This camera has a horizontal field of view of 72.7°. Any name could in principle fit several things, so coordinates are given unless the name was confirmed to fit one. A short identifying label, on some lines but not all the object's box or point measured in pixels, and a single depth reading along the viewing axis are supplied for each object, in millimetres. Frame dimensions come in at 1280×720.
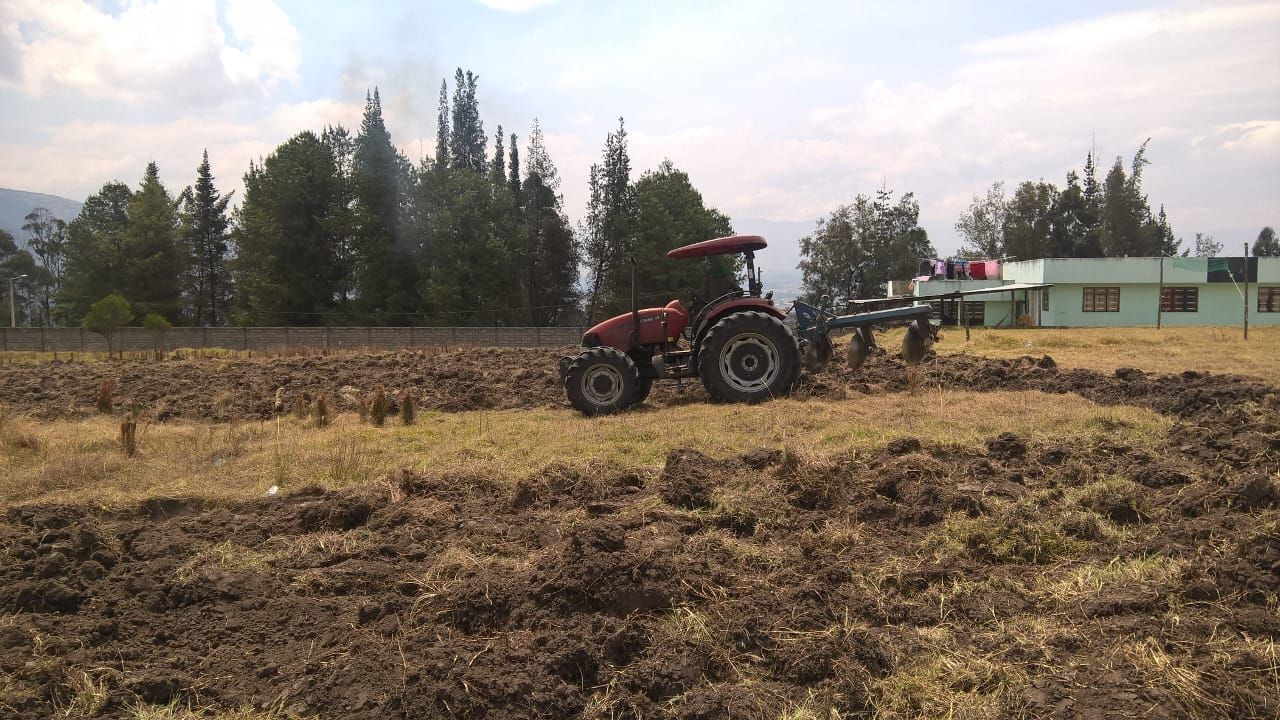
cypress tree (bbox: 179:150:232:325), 59719
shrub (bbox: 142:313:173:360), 34312
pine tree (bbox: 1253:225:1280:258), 115812
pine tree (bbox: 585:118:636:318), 52750
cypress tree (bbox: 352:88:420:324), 49000
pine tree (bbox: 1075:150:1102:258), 70812
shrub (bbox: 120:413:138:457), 9250
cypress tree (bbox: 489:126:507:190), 56969
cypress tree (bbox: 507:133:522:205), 57594
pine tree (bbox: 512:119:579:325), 52875
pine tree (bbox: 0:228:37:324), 82438
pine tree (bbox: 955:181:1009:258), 80688
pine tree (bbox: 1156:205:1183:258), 82312
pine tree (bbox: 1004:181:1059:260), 73938
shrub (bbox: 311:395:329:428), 11398
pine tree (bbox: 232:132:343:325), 48719
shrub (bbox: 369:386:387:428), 11391
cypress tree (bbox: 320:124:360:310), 49594
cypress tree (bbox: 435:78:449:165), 61719
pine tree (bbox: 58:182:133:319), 54406
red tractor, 11188
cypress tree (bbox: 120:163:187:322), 53875
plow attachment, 12078
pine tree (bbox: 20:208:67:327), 84250
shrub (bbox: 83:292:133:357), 31500
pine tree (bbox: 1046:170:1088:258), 72125
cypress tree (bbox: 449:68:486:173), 60969
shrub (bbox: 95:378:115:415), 13258
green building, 45906
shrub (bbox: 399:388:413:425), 11453
